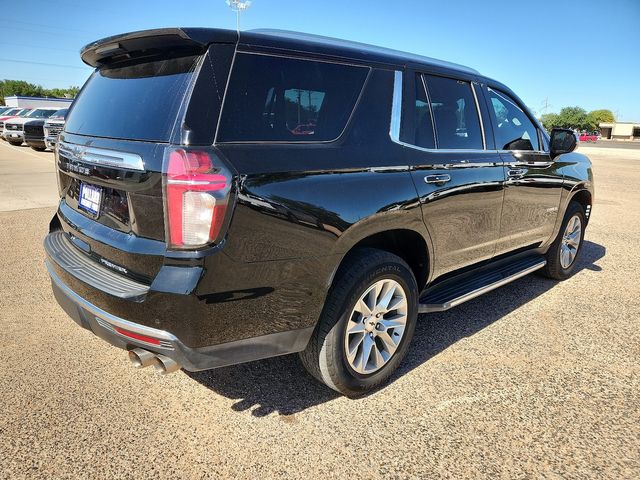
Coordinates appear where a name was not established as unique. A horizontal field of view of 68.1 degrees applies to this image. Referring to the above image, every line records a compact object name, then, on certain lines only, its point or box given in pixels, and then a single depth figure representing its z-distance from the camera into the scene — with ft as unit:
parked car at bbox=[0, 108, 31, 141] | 76.23
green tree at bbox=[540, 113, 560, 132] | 386.07
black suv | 6.68
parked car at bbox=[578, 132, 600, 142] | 251.80
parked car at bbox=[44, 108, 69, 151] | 49.88
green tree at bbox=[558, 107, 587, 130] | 384.27
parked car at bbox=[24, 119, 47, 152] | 61.87
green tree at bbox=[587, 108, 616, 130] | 386.32
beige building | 349.35
